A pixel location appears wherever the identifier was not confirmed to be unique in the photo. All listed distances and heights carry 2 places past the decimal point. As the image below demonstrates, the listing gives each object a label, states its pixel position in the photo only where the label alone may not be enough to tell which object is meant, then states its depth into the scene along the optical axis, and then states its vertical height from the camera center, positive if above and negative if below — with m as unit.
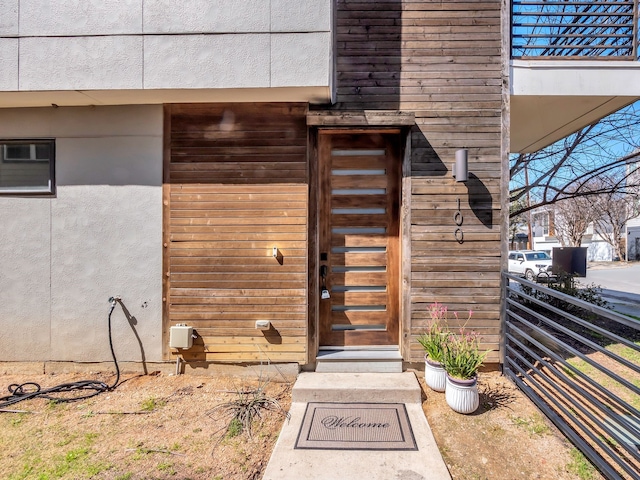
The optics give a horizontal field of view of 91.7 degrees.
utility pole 21.89 +0.54
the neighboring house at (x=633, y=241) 23.16 +0.30
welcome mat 2.30 -1.48
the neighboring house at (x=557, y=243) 24.60 +0.11
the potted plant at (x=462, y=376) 2.63 -1.15
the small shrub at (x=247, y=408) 2.57 -1.48
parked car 13.60 -0.78
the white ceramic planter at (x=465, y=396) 2.62 -1.29
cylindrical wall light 3.11 +0.79
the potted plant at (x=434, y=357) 2.90 -1.09
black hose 2.91 -1.47
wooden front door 3.48 +0.04
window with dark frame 3.38 +0.83
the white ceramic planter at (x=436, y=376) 2.94 -1.27
